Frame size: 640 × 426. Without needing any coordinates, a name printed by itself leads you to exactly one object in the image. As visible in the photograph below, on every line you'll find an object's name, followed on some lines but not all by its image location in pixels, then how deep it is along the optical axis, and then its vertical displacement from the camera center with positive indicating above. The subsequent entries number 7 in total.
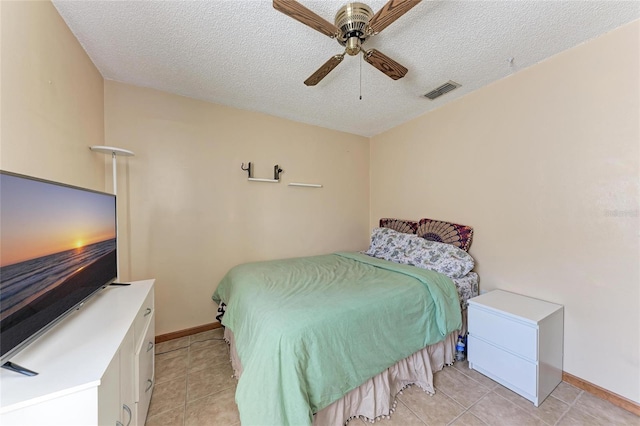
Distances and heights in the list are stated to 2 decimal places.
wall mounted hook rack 2.74 +0.41
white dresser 0.68 -0.57
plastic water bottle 2.05 -1.28
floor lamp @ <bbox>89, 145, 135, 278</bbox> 1.74 +0.42
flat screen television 0.76 -0.21
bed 1.17 -0.78
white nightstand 1.57 -0.98
